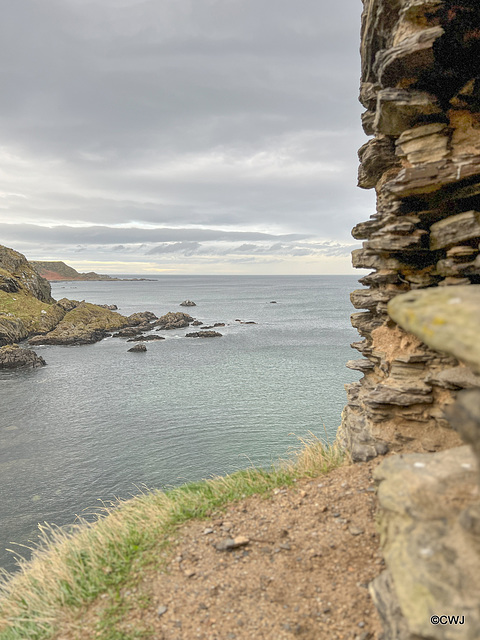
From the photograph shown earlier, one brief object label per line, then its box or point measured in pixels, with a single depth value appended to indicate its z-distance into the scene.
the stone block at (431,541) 4.41
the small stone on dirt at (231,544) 7.96
